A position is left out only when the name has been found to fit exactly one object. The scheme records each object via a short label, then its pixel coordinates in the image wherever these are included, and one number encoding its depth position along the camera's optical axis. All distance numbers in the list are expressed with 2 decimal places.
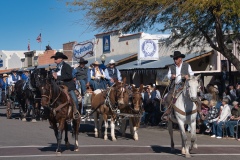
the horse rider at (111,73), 18.41
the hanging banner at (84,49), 42.06
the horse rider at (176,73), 13.35
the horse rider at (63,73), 13.95
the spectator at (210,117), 18.97
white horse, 12.77
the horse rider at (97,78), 18.81
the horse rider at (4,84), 29.55
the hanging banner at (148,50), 30.45
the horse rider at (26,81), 22.56
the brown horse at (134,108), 16.56
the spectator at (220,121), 18.41
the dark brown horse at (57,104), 12.84
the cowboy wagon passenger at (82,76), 19.10
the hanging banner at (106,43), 39.97
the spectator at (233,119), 18.09
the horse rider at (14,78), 27.97
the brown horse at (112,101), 16.50
